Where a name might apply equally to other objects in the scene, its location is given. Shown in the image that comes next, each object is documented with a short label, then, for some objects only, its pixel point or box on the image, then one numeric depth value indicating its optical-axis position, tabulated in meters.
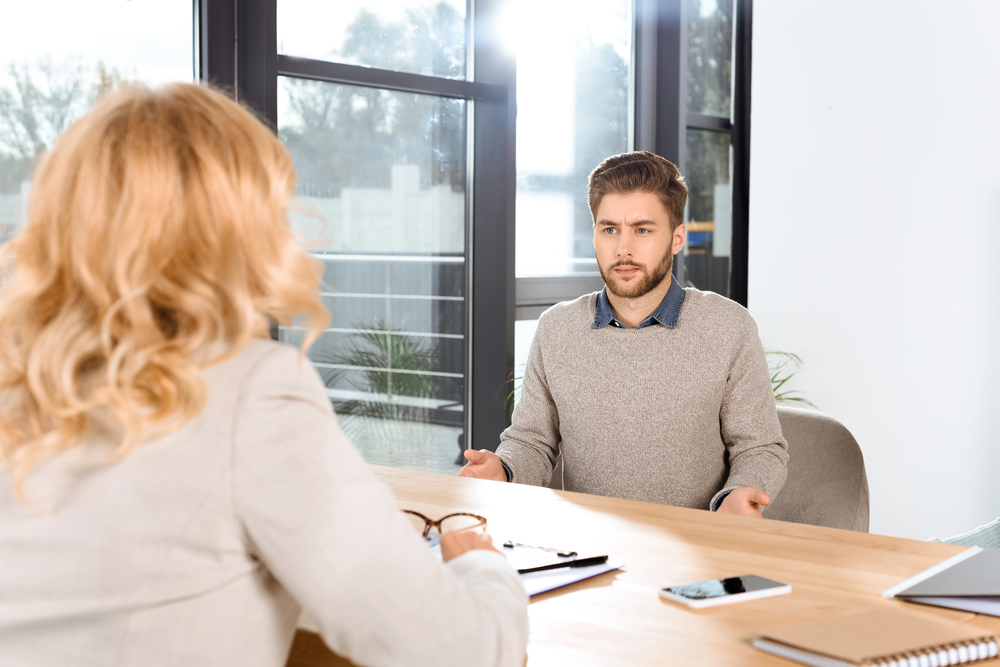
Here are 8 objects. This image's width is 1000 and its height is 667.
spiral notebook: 0.94
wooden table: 1.04
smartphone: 1.15
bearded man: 2.15
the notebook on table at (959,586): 1.13
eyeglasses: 1.46
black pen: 1.30
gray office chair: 2.05
